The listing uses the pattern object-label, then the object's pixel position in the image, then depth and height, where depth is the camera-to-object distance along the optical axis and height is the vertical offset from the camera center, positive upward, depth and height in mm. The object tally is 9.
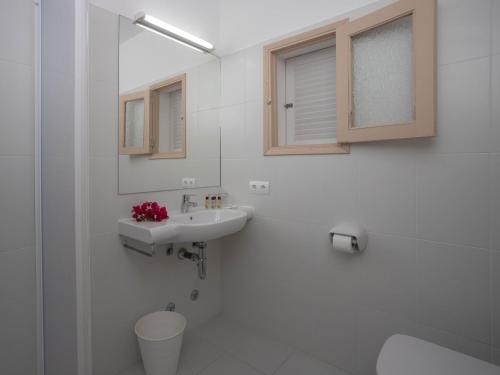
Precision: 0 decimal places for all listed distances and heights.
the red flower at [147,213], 1450 -145
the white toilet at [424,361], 923 -644
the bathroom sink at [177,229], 1300 -226
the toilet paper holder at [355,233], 1339 -245
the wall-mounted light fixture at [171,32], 1518 +991
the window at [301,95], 1616 +606
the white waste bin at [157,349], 1371 -863
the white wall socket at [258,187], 1781 -4
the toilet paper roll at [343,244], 1335 -294
